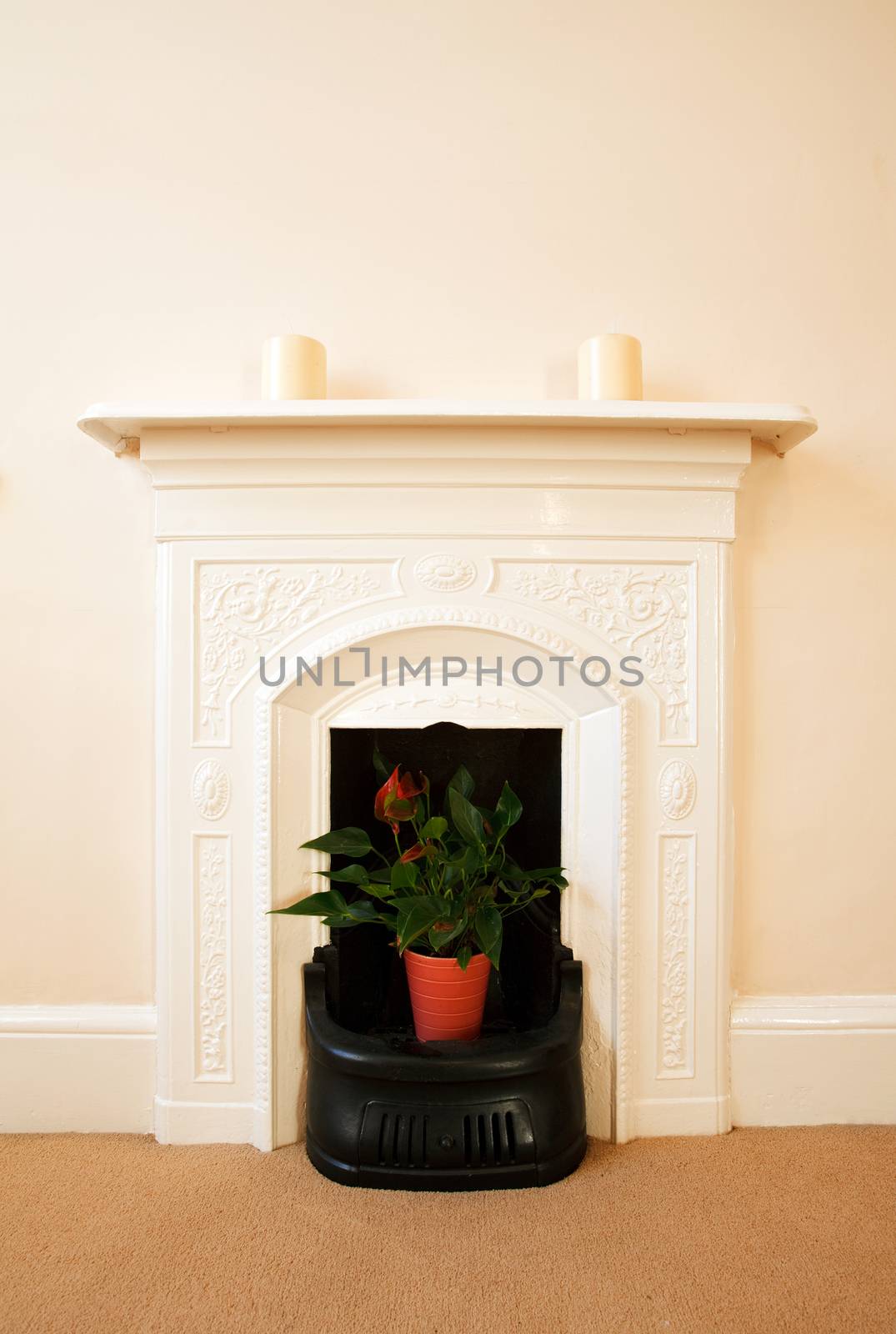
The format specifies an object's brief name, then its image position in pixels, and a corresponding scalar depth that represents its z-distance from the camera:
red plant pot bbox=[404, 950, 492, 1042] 1.49
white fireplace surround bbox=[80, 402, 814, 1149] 1.49
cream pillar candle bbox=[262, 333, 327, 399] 1.45
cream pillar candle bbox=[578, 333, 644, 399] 1.46
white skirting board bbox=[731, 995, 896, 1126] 1.57
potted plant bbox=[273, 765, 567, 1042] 1.42
